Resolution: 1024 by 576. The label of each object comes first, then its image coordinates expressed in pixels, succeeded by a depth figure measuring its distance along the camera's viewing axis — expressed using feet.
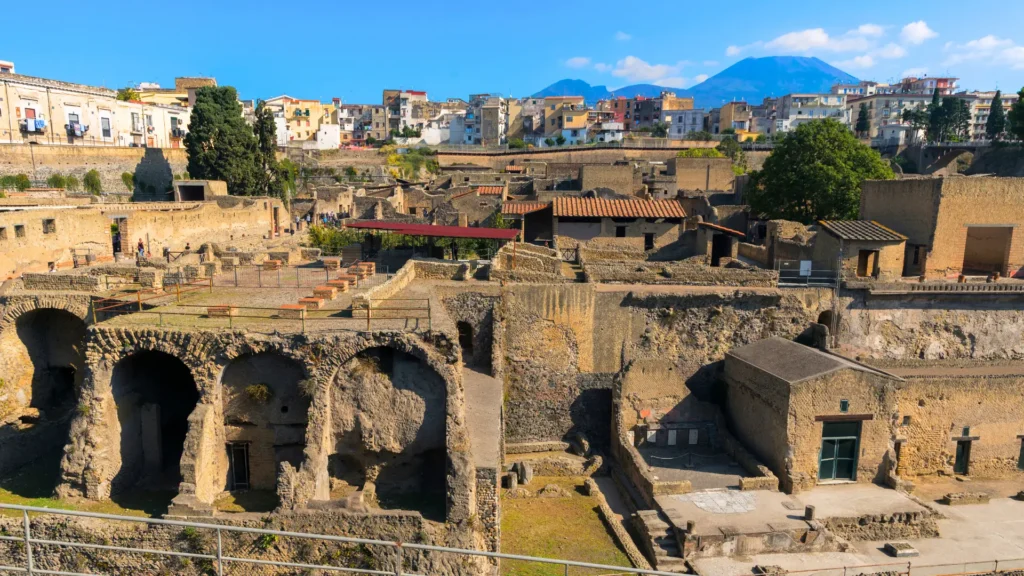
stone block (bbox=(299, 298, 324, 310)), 54.95
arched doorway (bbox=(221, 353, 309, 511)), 48.27
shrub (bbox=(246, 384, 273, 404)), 47.98
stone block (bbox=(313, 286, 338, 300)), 57.95
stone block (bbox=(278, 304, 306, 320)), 49.78
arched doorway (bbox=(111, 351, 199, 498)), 48.60
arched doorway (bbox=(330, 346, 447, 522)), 48.88
